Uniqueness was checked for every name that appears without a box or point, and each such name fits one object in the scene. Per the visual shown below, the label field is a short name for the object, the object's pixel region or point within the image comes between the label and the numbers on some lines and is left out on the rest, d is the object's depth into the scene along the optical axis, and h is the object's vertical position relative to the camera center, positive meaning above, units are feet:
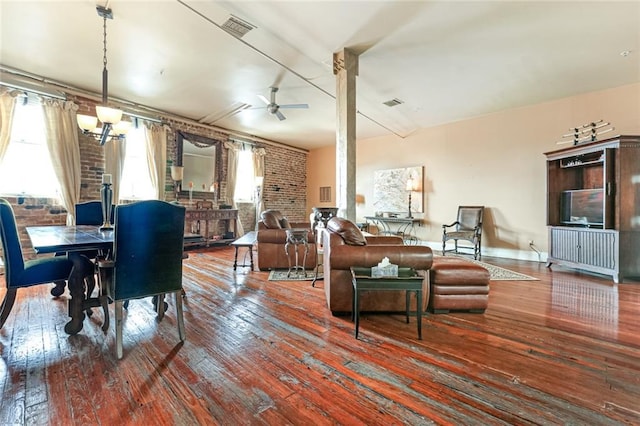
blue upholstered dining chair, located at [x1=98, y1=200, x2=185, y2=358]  5.85 -0.92
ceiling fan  15.27 +6.20
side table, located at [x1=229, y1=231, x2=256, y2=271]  12.82 -1.37
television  13.52 +0.40
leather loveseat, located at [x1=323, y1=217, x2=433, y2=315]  7.98 -1.45
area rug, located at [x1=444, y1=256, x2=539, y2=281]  12.71 -3.04
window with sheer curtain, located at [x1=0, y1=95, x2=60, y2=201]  13.42 +2.79
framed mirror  20.24 +4.19
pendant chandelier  9.17 +3.38
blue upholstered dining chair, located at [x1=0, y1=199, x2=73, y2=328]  6.38 -1.39
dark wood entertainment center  12.15 +0.38
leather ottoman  8.43 -2.29
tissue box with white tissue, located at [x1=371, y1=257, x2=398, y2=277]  7.32 -1.53
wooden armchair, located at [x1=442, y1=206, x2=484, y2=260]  17.81 -0.94
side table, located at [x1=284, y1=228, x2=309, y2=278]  12.66 -1.12
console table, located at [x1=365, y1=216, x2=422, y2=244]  22.62 -0.99
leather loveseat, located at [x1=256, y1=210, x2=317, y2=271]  13.92 -1.72
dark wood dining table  6.15 -0.84
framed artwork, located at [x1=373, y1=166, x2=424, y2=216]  22.67 +2.11
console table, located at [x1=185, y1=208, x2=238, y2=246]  19.31 -0.38
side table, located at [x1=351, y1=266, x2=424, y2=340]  6.93 -1.85
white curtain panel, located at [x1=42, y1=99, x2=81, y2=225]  14.26 +3.63
